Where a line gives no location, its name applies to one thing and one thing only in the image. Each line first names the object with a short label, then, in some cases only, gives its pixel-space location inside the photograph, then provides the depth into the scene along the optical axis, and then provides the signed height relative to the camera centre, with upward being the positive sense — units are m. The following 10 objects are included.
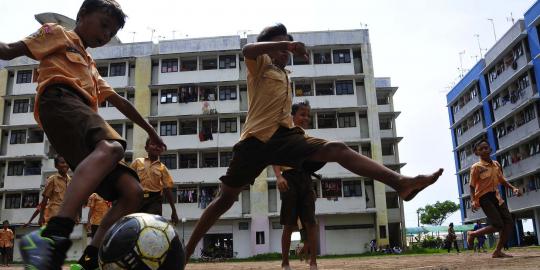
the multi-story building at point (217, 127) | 35.97 +9.19
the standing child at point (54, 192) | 9.27 +1.10
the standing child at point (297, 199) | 6.45 +0.59
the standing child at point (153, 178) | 7.79 +1.12
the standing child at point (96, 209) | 9.74 +0.79
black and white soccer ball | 2.57 +0.01
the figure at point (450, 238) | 28.36 +0.03
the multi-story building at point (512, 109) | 36.34 +10.74
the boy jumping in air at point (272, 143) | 3.69 +0.81
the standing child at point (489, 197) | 8.47 +0.69
